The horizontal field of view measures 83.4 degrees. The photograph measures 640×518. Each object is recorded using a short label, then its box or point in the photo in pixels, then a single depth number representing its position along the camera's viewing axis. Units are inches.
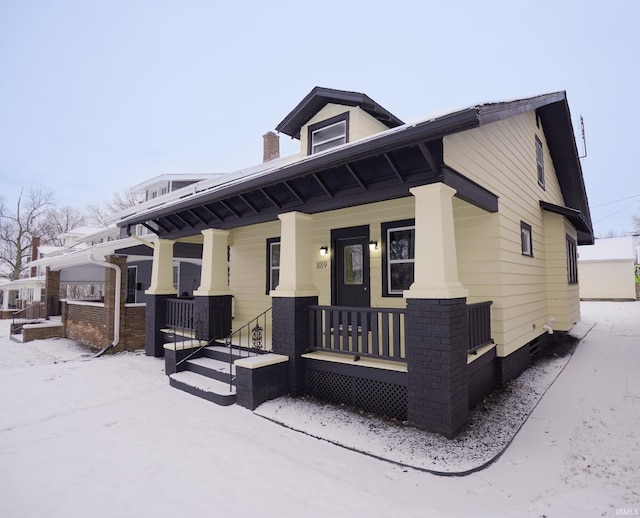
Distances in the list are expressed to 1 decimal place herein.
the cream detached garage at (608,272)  858.1
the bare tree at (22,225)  1401.8
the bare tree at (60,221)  1466.5
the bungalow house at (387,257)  181.9
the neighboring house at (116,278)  414.9
